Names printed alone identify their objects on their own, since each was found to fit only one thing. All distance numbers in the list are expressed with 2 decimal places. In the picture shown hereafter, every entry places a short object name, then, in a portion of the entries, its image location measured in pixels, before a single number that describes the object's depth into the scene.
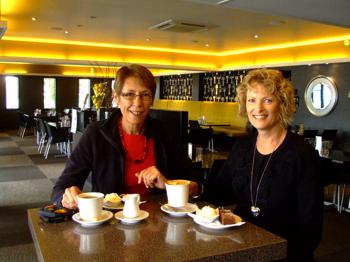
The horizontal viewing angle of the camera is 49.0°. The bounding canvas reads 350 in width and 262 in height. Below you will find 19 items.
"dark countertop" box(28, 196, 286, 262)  1.22
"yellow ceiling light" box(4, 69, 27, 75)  16.38
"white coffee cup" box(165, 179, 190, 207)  1.64
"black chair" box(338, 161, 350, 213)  5.21
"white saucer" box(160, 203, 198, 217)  1.60
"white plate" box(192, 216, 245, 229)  1.45
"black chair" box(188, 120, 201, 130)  11.11
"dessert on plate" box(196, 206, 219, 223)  1.49
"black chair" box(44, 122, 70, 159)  9.94
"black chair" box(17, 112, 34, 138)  14.78
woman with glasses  1.91
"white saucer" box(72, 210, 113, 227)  1.45
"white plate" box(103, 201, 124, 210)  1.67
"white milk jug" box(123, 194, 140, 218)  1.53
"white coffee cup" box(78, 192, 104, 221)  1.47
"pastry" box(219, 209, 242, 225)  1.48
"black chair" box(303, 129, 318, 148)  8.52
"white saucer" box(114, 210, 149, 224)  1.50
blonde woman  1.76
